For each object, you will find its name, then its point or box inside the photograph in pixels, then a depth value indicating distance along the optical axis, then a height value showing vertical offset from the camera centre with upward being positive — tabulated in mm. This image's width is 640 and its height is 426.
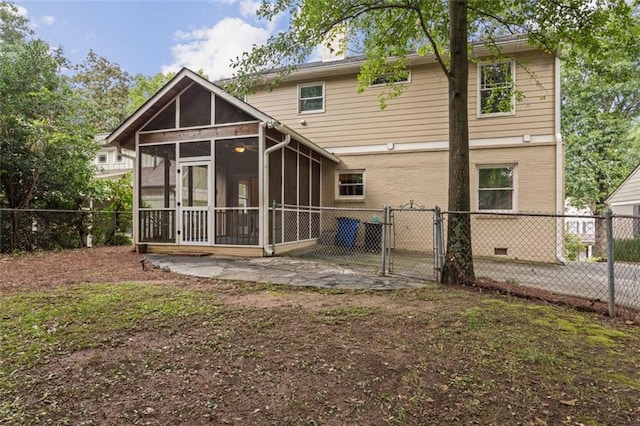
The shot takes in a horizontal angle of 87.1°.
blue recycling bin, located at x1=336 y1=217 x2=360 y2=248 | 9484 -591
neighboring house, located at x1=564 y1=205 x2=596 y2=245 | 19473 -1259
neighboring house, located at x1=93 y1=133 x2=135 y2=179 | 22500 +3359
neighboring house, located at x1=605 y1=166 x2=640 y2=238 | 15167 +641
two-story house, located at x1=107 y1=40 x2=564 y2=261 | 7996 +1510
